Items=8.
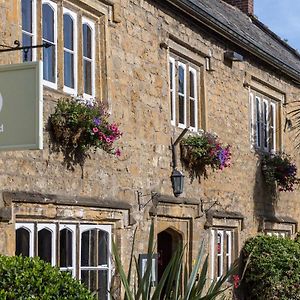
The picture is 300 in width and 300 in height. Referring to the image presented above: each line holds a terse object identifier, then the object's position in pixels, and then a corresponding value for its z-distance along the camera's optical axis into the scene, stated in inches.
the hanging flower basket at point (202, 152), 582.6
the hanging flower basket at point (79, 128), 438.9
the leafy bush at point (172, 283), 359.9
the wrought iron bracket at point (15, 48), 378.9
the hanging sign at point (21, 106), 311.0
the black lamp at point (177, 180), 565.9
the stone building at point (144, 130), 433.4
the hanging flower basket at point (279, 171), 720.3
